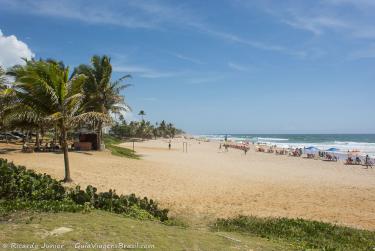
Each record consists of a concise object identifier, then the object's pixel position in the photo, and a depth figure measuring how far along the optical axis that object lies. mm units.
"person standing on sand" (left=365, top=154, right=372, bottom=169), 35397
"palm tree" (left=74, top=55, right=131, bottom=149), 29344
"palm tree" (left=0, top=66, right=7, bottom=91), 17350
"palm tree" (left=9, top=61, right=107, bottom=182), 12133
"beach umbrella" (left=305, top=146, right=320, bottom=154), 61862
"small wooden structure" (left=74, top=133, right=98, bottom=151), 28016
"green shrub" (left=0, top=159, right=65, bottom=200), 8031
